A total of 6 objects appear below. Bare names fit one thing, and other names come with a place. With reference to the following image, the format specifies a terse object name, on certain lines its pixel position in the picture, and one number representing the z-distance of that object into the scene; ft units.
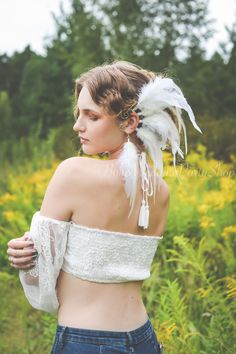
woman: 5.46
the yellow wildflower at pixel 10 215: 15.91
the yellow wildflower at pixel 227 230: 12.77
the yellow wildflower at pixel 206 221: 13.70
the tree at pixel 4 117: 61.11
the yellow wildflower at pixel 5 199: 18.74
